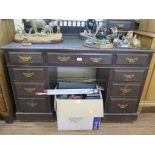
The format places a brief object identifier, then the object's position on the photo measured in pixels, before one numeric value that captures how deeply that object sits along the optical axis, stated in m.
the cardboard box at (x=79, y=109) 1.40
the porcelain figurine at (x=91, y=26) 1.62
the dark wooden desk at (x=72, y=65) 1.29
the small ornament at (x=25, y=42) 1.35
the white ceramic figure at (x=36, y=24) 1.51
